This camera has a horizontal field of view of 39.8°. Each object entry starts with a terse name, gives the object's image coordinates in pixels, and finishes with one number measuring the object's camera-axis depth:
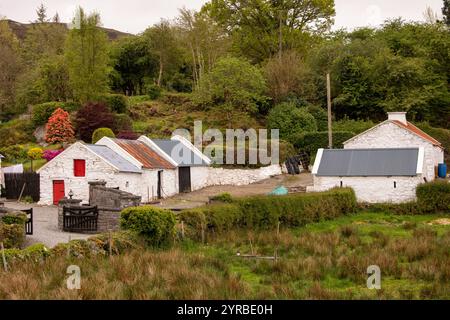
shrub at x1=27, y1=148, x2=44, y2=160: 48.54
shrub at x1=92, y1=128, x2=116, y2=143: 48.66
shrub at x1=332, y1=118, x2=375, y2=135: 53.53
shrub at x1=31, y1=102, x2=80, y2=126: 57.66
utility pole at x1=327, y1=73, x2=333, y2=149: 46.81
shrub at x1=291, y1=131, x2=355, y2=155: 50.47
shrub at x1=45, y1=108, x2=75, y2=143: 52.84
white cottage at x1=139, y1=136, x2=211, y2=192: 43.69
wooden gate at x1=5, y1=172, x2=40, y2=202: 39.38
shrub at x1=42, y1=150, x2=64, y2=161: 47.42
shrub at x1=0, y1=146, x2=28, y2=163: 50.41
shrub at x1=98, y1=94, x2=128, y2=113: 60.59
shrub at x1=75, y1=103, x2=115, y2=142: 53.02
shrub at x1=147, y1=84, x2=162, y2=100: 67.56
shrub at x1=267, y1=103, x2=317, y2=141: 53.75
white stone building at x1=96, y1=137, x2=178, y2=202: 38.69
